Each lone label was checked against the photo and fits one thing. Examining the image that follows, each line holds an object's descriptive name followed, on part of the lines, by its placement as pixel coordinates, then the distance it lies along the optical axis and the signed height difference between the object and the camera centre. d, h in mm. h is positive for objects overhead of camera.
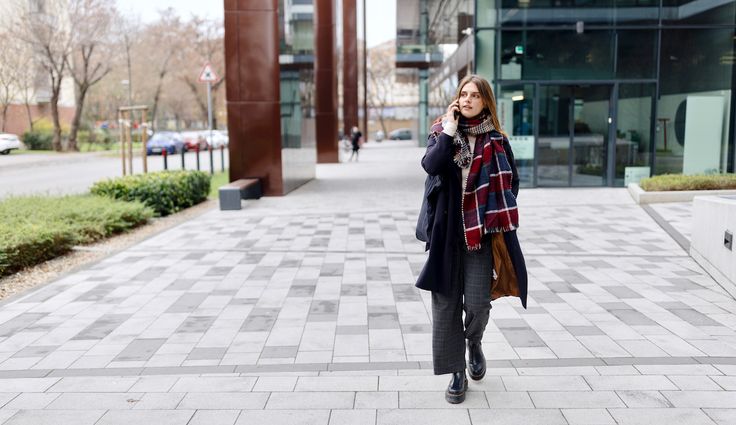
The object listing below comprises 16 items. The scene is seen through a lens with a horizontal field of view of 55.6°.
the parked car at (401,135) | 66062 -1170
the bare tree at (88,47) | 35000 +4107
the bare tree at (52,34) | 31625 +4228
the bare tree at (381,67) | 76250 +6094
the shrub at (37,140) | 30111 -712
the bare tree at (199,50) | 51375 +5506
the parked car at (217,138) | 47369 -983
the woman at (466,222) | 3766 -535
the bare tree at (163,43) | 49531 +5733
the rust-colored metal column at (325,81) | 28531 +1705
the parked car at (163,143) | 38906 -1064
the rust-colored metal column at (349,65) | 38344 +3271
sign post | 15594 +1091
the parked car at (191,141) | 43500 -1060
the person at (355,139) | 29703 -686
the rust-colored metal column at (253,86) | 14500 +779
